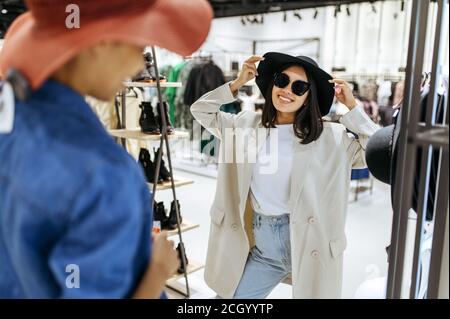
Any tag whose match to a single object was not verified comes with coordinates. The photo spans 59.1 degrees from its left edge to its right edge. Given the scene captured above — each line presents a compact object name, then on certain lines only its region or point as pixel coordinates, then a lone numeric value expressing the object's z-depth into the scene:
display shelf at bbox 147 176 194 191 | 2.52
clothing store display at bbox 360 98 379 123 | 5.49
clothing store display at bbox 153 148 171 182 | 2.63
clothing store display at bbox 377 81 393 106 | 5.82
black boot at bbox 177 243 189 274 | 2.53
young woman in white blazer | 1.47
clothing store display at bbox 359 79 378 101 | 5.98
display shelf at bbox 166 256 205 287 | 2.54
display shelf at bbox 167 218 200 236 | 2.52
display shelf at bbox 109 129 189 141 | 2.35
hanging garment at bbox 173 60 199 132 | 4.95
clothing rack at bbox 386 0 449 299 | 0.73
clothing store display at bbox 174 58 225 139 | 4.92
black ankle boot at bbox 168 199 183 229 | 2.57
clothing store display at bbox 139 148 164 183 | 2.59
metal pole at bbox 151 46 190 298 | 2.12
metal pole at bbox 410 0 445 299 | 0.73
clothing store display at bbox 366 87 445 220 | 1.04
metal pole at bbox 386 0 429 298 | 0.74
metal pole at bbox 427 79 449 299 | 0.73
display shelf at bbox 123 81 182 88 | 2.30
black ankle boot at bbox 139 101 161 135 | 2.47
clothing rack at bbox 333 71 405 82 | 6.35
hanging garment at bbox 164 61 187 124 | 4.89
